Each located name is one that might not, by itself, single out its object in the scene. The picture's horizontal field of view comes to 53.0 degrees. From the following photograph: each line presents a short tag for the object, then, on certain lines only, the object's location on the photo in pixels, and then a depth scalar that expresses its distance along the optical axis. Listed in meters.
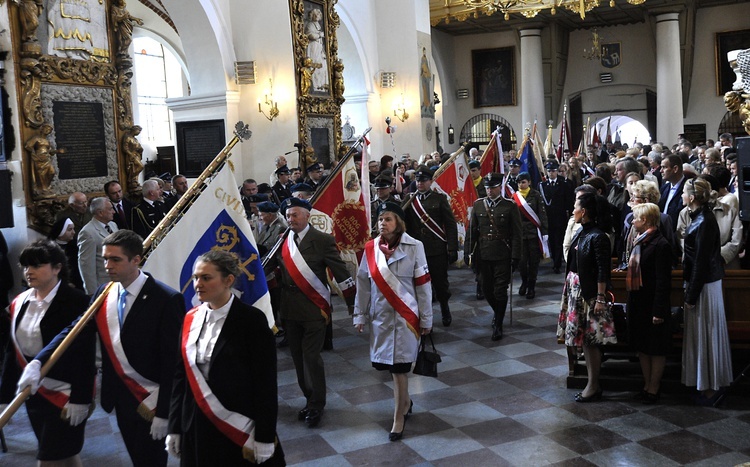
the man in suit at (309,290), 5.88
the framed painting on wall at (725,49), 25.73
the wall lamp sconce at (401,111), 18.28
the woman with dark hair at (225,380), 3.42
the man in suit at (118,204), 8.80
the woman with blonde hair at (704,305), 5.75
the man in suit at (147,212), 8.91
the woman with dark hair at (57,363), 3.95
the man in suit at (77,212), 8.21
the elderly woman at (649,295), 5.77
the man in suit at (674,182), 7.71
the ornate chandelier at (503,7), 22.16
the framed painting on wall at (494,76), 28.14
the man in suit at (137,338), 3.82
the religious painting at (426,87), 18.80
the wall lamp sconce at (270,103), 13.42
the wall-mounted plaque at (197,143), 13.03
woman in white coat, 5.48
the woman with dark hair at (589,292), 5.83
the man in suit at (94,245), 7.39
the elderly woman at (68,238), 7.91
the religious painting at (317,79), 14.27
